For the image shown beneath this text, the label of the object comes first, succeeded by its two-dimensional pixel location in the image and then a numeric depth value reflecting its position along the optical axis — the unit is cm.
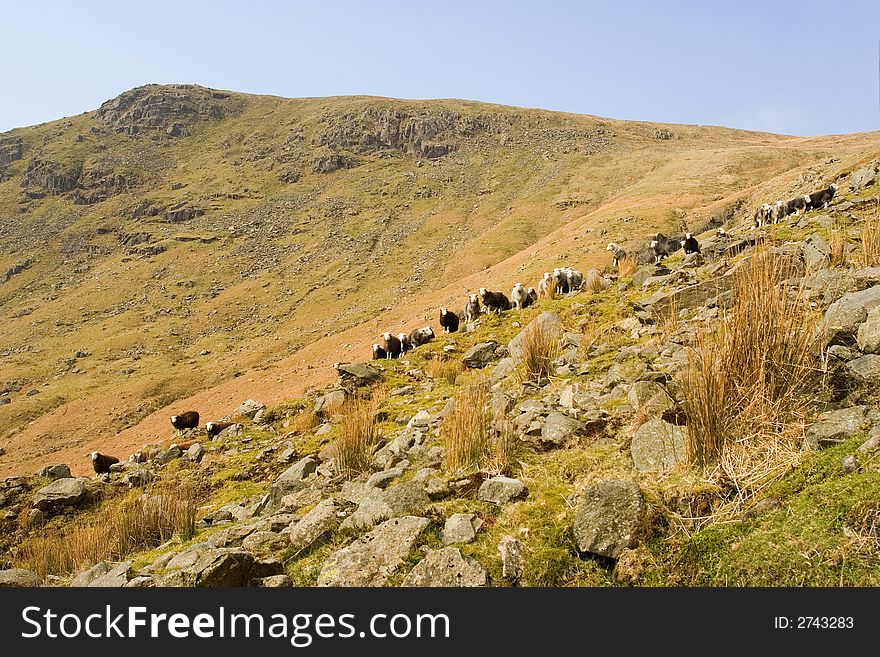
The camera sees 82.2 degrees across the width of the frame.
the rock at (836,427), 349
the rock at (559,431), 513
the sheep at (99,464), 1502
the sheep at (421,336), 1770
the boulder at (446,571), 330
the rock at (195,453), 1110
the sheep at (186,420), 1953
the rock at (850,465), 310
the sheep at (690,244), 1569
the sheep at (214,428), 1348
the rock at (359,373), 1230
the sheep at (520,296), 1641
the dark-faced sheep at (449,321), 1788
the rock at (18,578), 542
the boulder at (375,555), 357
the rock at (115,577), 436
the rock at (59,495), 1002
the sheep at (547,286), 1614
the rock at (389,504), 437
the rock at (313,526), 443
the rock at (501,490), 424
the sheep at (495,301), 1755
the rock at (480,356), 1102
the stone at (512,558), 331
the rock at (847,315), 445
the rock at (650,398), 478
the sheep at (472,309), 1833
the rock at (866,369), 388
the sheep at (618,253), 1889
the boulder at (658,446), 404
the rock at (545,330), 861
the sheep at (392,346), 1847
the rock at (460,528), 379
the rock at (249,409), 1413
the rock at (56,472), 1253
